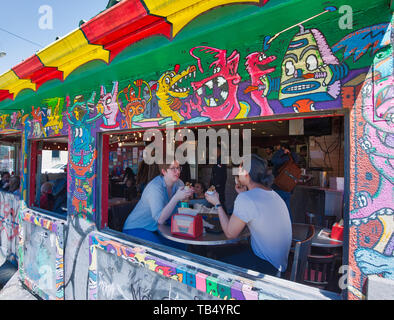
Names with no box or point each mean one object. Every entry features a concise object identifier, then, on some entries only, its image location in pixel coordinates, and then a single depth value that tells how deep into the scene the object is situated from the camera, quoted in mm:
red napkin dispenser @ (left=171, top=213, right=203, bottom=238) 2338
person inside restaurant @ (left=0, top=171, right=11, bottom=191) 6056
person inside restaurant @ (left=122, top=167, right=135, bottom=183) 8116
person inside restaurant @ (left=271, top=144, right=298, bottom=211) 5121
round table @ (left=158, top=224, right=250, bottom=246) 2240
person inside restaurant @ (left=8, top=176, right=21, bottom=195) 5312
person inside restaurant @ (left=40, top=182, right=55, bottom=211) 4367
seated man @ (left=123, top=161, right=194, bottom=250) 2768
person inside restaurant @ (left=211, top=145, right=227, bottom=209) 6430
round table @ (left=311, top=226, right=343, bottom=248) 2364
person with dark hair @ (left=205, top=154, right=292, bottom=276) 2137
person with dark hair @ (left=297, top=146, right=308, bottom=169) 8891
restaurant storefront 1291
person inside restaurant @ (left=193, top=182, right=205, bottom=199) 5144
